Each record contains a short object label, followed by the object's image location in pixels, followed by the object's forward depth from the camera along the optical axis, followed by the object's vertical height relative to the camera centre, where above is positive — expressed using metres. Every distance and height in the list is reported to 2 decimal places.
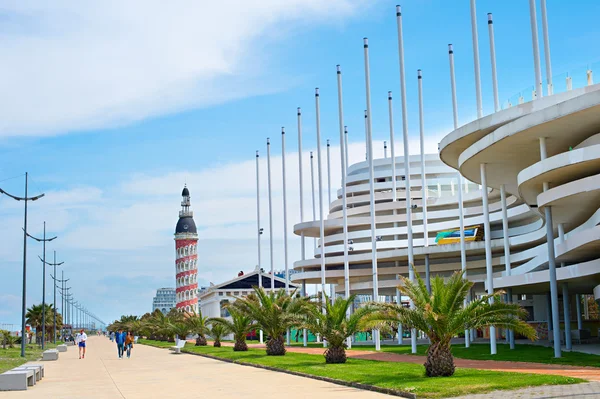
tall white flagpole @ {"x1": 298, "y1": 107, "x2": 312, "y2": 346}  51.63 +8.52
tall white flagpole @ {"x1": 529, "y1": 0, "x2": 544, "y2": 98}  32.06 +10.20
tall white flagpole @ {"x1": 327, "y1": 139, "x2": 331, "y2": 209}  59.59 +10.67
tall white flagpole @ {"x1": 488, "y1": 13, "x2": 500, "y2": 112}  36.16 +11.26
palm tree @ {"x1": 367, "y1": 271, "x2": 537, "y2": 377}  20.92 -0.16
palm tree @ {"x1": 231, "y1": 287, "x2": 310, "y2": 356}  37.09 +0.03
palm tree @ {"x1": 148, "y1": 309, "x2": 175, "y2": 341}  74.19 -1.09
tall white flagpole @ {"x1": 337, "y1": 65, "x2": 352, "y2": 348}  45.23 +9.24
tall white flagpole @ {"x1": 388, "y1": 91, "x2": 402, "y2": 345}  53.22 +11.18
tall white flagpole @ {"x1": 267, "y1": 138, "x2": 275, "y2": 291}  57.34 +6.64
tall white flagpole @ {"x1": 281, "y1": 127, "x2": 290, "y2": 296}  54.94 +6.95
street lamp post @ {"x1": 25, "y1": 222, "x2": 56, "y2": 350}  64.16 +3.35
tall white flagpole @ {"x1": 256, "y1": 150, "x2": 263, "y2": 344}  59.00 +8.29
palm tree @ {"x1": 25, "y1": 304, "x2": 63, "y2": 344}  85.81 +0.23
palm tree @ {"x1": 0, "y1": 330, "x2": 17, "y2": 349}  64.66 -1.38
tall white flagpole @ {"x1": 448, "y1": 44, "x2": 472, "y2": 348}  40.16 +9.96
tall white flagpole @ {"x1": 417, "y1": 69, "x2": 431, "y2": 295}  45.75 +10.60
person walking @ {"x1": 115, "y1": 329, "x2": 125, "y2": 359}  44.00 -1.33
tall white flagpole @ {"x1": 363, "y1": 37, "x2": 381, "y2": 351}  41.03 +8.71
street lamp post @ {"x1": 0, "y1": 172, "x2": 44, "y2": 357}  43.27 +2.98
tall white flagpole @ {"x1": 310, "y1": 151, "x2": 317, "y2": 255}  60.06 +10.10
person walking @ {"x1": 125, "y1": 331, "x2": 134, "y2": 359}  44.02 -1.47
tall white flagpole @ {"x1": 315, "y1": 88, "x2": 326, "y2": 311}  48.41 +8.69
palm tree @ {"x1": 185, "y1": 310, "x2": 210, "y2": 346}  55.75 -0.68
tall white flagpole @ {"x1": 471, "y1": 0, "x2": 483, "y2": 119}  36.25 +11.93
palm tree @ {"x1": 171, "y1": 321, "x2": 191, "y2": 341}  59.46 -0.99
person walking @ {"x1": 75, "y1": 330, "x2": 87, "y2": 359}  44.78 -1.38
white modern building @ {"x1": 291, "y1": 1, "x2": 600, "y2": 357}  29.03 +6.08
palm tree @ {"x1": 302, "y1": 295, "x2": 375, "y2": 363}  28.73 -0.43
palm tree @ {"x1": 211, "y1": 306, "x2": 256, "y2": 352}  43.41 -0.69
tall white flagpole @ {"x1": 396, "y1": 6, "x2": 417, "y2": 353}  38.92 +10.05
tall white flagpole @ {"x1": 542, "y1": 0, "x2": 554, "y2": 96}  32.72 +10.89
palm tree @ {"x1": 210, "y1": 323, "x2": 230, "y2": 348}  52.28 -1.14
